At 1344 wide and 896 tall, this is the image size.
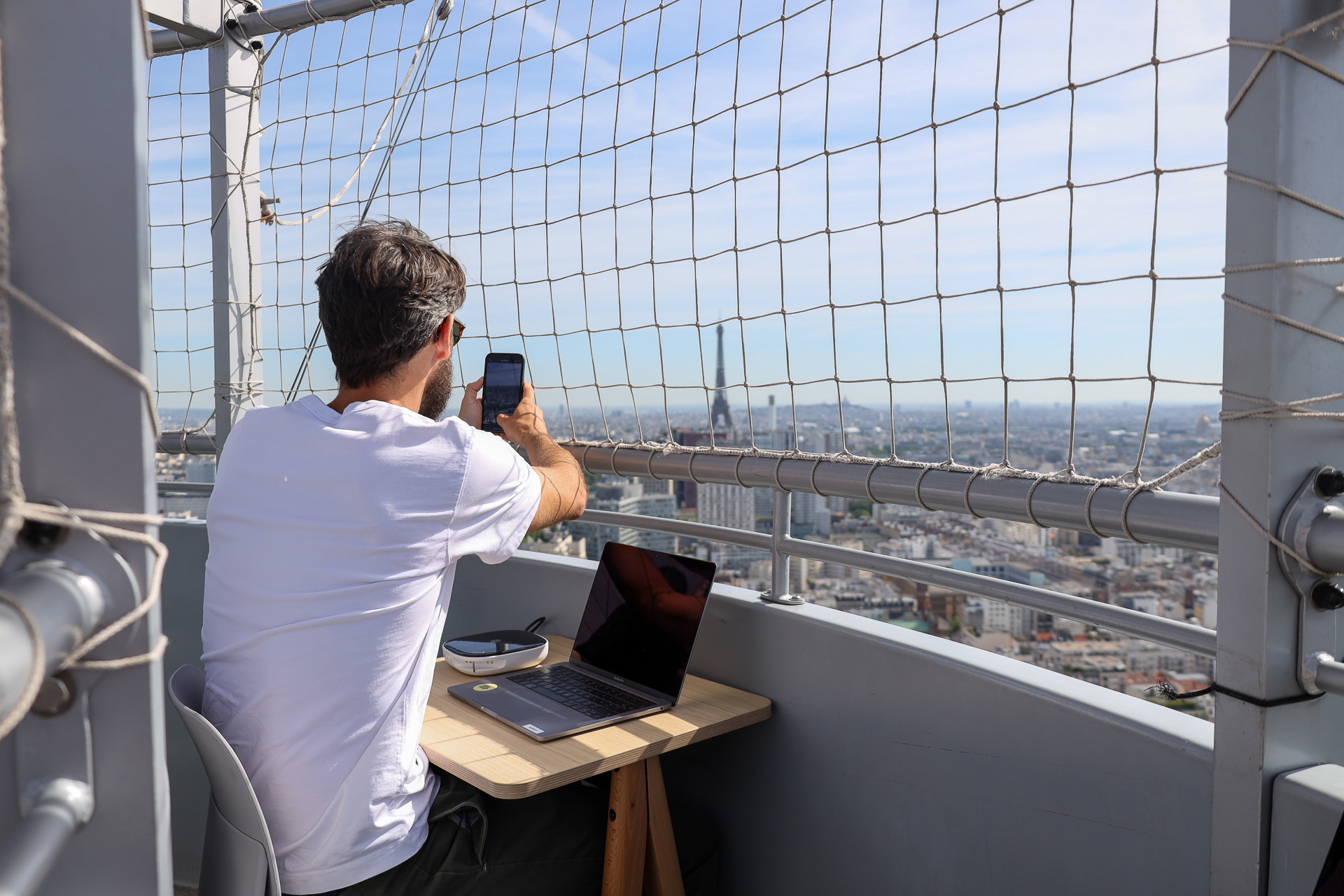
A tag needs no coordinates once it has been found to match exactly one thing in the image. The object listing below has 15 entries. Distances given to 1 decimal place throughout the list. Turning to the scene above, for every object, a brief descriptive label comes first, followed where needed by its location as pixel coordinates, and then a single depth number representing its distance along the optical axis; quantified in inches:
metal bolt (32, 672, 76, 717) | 15.8
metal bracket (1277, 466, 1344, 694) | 33.5
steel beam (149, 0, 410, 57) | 96.5
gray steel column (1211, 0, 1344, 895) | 33.2
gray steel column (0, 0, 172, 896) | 15.3
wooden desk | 49.4
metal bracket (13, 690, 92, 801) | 15.8
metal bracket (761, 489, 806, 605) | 63.1
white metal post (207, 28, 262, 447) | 96.3
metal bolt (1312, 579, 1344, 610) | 33.9
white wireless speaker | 65.9
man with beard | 44.6
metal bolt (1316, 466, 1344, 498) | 33.8
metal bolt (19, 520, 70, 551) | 15.3
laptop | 58.0
